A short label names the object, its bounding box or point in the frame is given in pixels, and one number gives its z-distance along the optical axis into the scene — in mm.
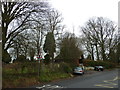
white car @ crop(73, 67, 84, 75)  23984
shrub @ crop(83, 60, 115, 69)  44812
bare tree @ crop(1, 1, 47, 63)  16203
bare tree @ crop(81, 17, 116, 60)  49344
